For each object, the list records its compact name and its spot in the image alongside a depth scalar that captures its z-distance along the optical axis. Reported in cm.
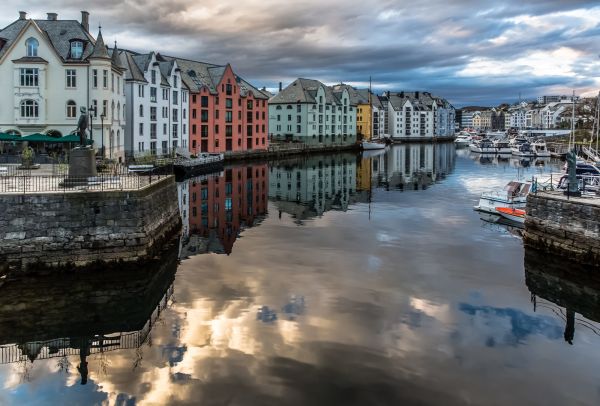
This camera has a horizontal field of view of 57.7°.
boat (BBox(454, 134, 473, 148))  18961
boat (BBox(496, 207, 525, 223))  3888
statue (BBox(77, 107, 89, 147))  3138
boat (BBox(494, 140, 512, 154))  13268
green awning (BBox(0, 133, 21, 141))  4541
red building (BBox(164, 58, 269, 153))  8788
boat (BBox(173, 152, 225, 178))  6325
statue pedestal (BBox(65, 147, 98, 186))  2864
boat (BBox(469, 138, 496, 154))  13450
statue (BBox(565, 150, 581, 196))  2888
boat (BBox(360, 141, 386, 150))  14444
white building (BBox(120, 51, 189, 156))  6650
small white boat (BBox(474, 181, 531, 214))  4116
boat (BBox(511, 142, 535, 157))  12019
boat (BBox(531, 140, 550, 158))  11762
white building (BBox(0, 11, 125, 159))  5119
